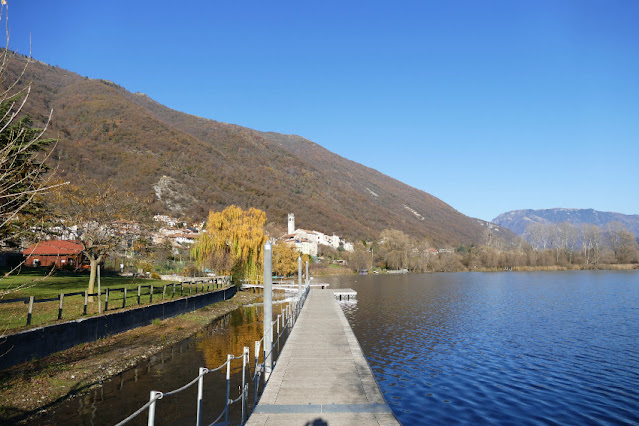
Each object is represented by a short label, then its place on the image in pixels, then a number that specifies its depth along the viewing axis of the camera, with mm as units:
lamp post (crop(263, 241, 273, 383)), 12139
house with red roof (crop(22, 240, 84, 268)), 43916
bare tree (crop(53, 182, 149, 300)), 21002
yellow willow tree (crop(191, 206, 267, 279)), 46281
